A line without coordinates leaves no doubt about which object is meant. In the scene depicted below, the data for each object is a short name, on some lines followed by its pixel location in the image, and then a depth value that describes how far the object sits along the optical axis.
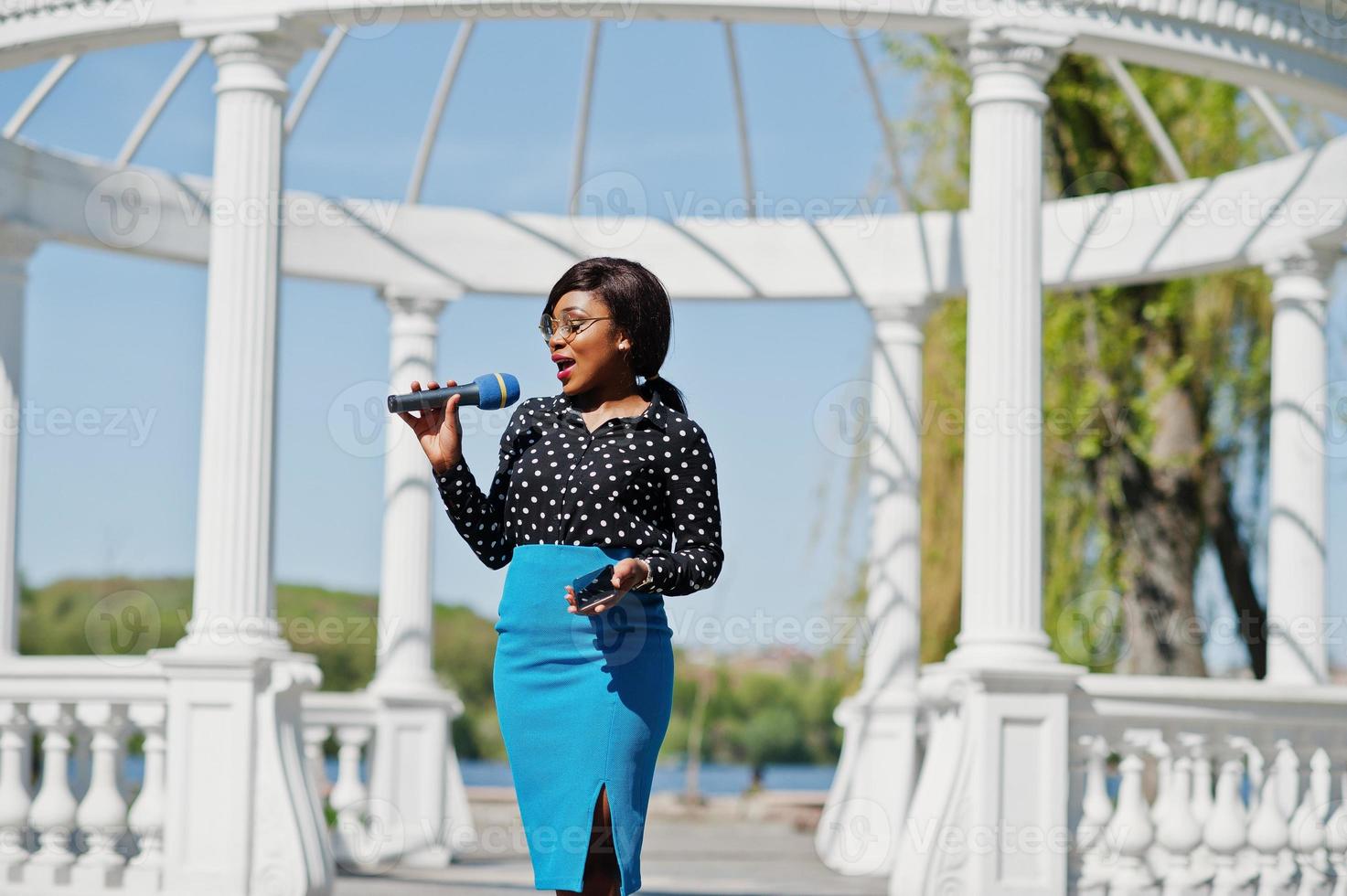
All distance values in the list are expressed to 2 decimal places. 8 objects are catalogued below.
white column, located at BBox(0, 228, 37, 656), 18.98
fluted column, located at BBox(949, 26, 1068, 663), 14.54
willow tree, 28.19
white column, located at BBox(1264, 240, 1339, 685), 18.83
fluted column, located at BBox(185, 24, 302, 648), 14.49
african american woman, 5.75
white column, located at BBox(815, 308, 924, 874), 21.02
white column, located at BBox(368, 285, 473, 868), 20.75
